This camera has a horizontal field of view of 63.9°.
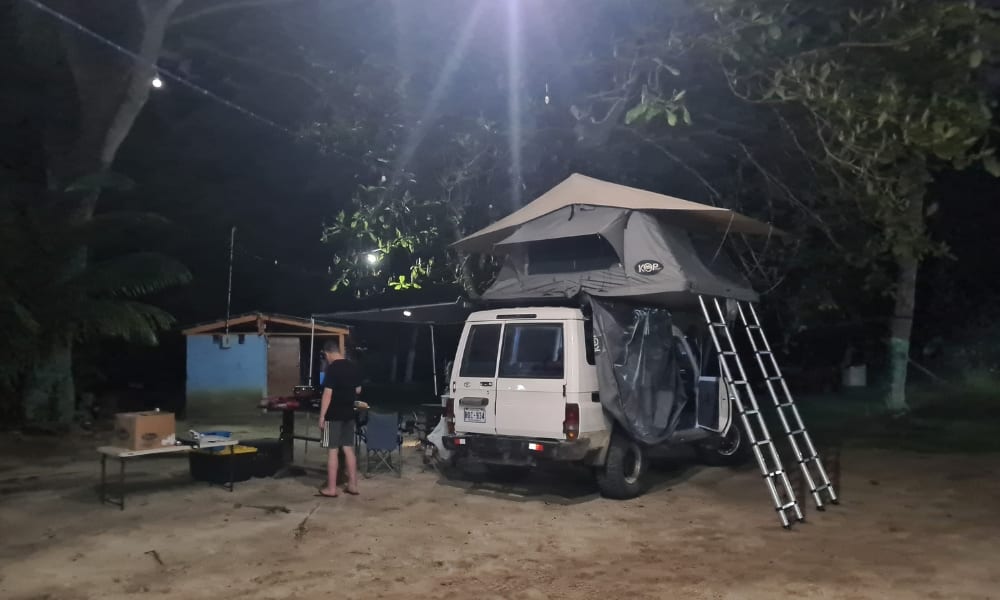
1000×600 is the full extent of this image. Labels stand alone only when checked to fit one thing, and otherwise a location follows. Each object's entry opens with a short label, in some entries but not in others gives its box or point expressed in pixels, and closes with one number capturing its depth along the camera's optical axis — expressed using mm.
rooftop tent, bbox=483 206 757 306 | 7793
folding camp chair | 8992
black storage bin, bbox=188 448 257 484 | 8570
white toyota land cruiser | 7531
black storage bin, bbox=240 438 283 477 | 9016
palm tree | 12719
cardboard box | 7359
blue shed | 16000
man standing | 8023
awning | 10066
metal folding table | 7227
